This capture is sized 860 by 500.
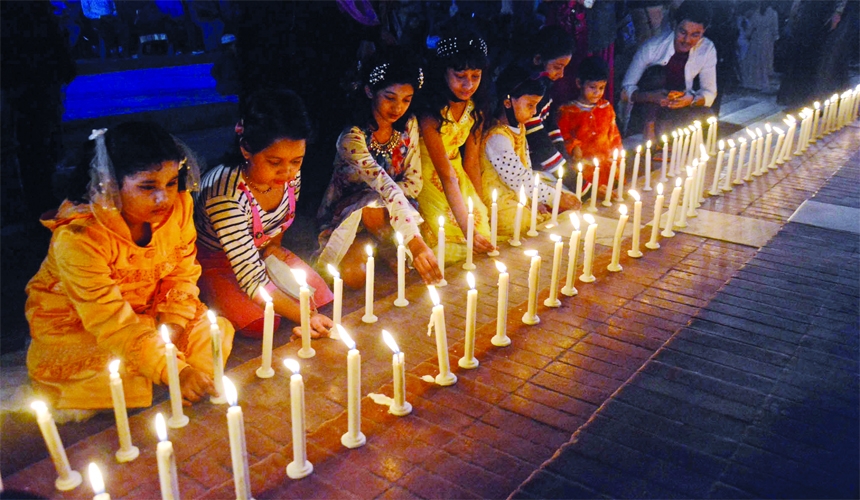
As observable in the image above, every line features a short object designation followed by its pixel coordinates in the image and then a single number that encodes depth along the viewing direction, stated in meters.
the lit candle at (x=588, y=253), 3.78
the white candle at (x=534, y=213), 4.71
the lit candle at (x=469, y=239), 4.13
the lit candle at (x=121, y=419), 2.33
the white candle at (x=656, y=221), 4.38
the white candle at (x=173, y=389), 2.51
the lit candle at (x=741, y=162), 5.53
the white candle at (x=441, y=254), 3.96
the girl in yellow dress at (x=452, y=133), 4.49
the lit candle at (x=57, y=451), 2.10
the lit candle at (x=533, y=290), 3.16
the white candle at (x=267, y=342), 2.89
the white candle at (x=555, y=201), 4.91
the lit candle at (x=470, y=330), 2.82
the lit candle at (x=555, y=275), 3.44
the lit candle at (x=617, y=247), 3.92
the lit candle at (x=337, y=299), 3.28
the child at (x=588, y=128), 6.05
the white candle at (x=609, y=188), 5.44
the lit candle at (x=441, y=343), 2.64
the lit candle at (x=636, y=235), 4.20
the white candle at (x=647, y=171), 5.85
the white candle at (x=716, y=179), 5.48
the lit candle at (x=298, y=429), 2.13
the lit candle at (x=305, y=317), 3.06
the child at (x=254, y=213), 3.30
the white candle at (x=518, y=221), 4.52
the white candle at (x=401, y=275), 3.53
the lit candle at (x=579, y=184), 5.20
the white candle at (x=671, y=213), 4.52
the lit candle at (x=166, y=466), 1.90
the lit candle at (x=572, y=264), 3.57
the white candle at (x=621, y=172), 5.45
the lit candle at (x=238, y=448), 2.00
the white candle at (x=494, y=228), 4.35
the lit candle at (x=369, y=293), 3.37
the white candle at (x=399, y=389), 2.47
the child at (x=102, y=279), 2.72
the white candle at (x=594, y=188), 5.30
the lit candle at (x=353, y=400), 2.30
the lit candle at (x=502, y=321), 3.03
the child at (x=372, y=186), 4.05
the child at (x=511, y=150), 5.05
